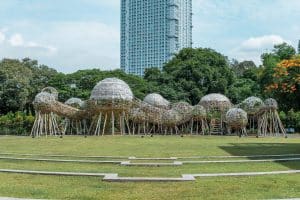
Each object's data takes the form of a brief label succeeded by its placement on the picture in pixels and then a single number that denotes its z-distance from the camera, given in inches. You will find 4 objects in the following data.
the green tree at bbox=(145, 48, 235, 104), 2443.4
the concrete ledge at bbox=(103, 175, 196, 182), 512.1
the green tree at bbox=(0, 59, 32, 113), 2506.2
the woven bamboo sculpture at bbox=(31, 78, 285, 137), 1756.9
